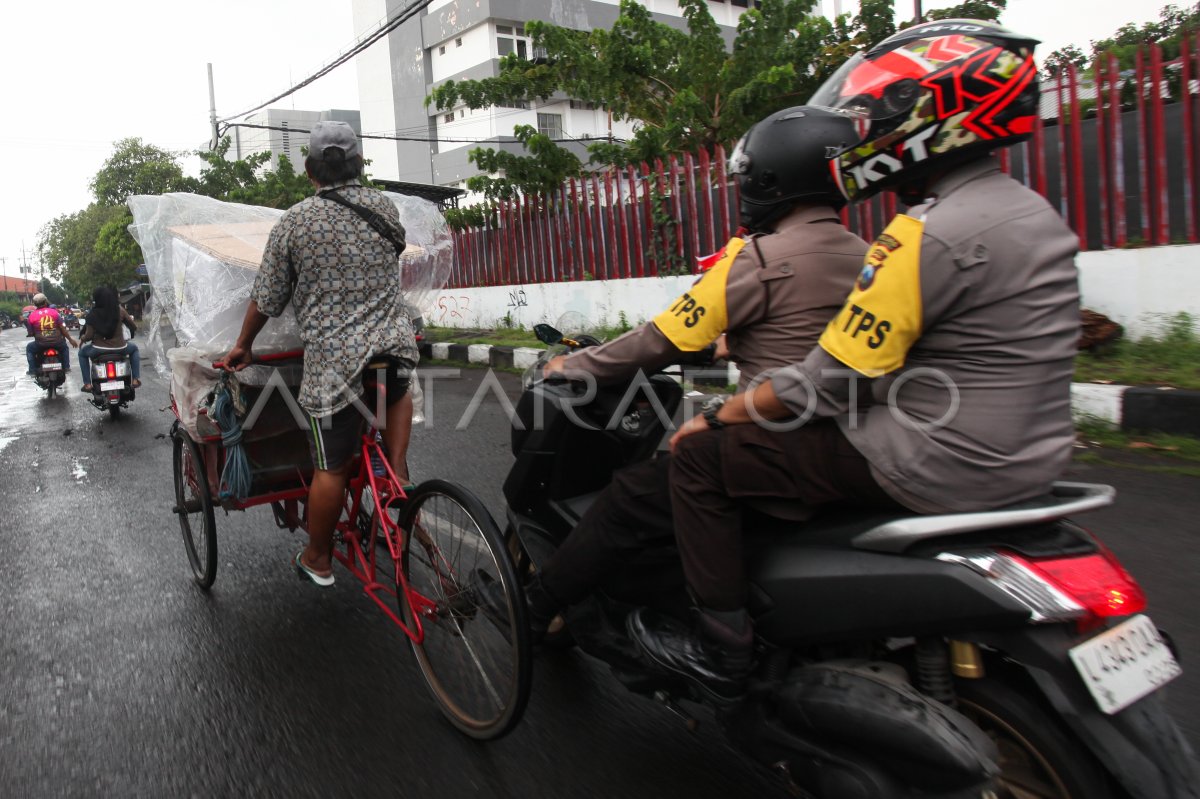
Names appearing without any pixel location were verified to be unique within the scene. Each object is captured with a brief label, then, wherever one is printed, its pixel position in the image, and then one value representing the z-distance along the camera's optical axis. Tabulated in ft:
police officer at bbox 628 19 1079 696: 5.19
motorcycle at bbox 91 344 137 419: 29.20
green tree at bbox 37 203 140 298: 120.47
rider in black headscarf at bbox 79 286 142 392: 30.37
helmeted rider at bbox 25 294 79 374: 36.09
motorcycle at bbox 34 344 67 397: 35.88
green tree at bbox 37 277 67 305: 324.64
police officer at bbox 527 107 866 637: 6.55
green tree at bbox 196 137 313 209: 72.08
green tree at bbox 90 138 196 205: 145.28
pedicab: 8.20
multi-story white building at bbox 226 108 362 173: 156.04
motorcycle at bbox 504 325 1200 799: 4.95
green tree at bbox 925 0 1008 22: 49.85
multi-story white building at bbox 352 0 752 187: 115.24
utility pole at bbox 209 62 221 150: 85.28
